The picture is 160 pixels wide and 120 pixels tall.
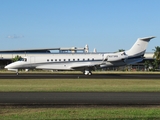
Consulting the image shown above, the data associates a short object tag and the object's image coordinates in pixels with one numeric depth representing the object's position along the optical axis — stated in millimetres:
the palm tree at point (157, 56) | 92188
